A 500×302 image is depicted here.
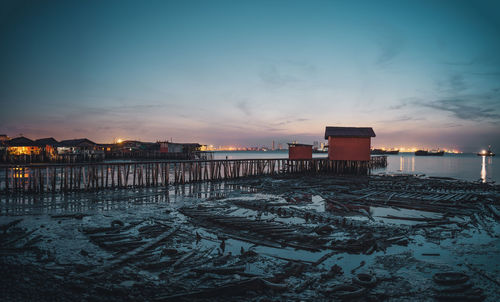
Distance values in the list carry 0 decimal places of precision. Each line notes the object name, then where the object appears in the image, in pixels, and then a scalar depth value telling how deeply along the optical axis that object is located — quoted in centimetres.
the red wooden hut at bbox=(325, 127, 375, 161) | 3012
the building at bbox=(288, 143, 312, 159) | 3488
